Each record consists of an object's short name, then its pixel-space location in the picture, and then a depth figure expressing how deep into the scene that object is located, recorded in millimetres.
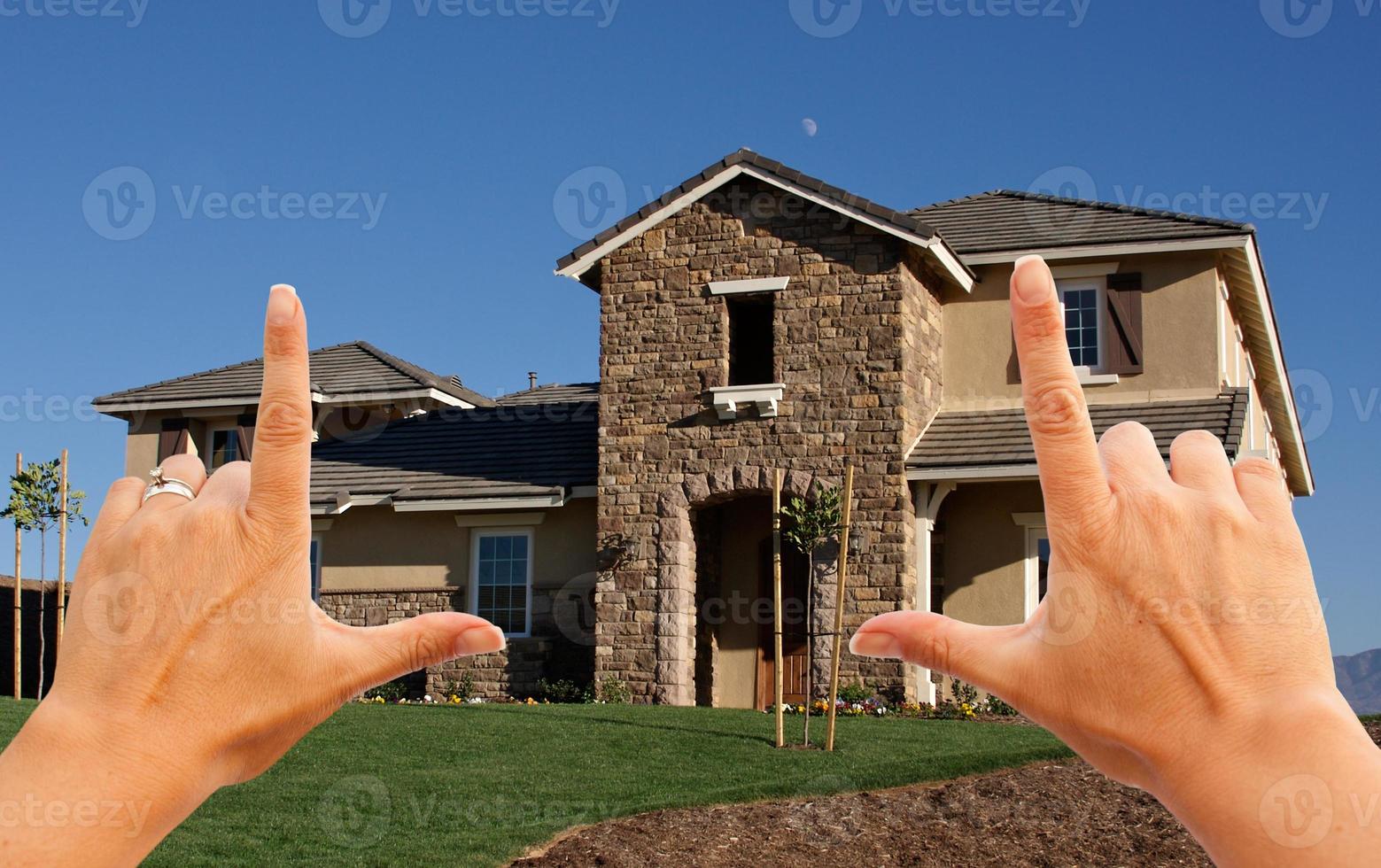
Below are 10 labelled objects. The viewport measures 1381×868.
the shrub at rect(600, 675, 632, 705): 18516
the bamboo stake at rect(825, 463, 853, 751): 12500
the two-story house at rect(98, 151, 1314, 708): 18359
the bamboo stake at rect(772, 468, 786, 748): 13360
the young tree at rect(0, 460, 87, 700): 21422
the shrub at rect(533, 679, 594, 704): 19109
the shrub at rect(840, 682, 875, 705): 17641
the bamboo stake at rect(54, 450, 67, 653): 19062
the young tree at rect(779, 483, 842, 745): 16875
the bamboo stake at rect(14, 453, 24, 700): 19484
